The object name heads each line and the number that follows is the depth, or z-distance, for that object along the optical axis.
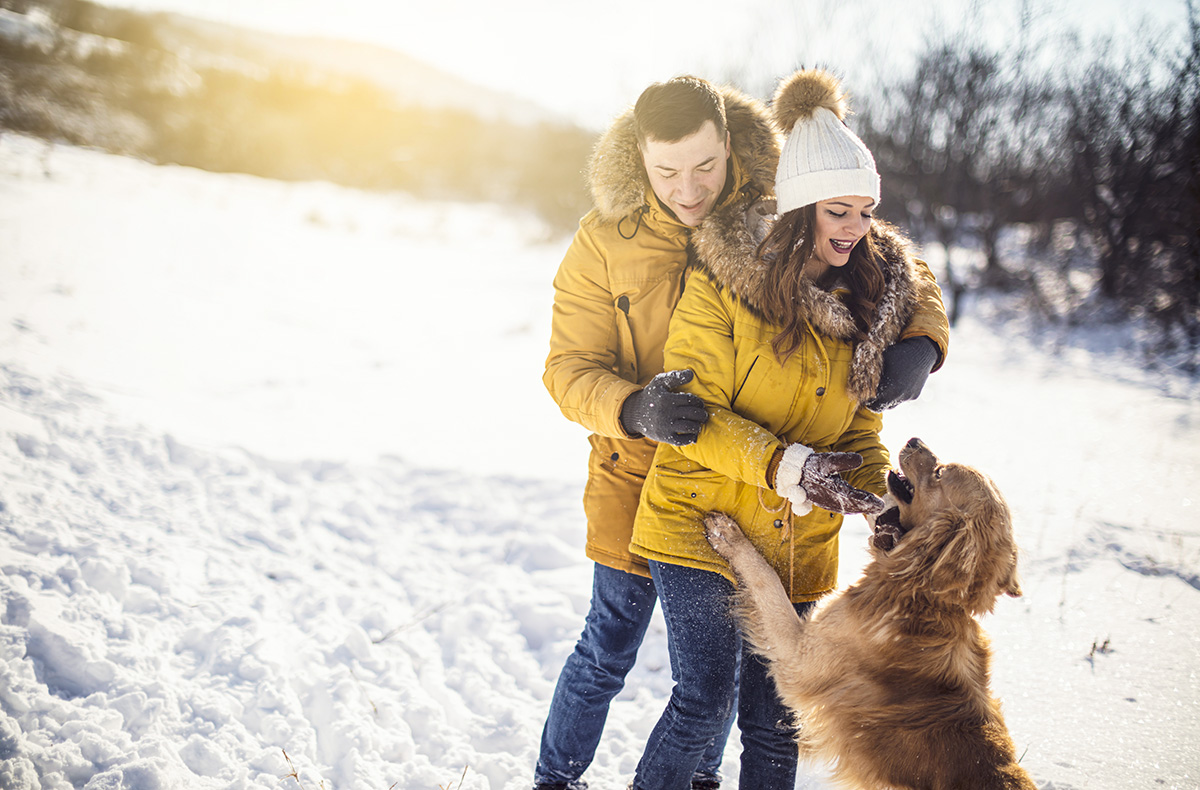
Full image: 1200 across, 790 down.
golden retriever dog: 1.73
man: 1.83
